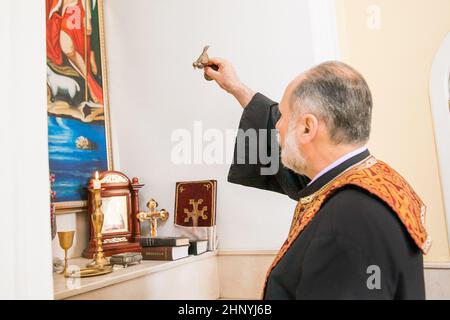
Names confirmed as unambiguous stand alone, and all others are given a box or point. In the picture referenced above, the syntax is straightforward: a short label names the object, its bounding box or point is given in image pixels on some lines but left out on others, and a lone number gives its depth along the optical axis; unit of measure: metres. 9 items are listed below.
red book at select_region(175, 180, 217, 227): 2.33
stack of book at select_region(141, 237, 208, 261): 2.05
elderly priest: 0.92
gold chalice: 1.75
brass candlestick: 1.94
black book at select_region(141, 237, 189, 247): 2.07
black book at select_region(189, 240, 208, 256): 2.19
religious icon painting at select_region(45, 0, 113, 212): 2.24
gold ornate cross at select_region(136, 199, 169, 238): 2.34
